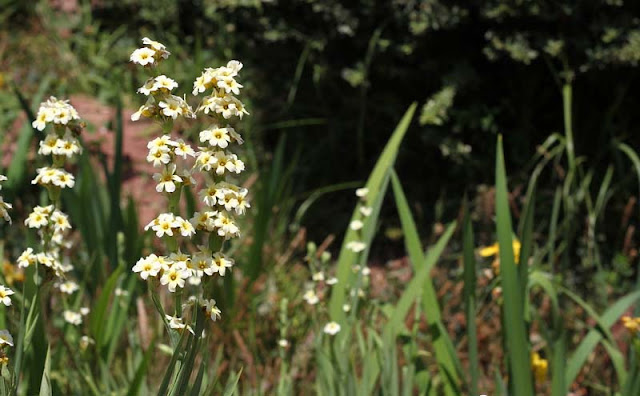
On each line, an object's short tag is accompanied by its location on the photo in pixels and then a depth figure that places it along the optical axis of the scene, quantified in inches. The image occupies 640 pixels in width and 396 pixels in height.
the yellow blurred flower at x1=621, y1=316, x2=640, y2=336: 67.6
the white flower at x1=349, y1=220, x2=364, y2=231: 70.4
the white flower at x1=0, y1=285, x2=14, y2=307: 55.0
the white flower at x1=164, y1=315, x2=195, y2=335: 54.9
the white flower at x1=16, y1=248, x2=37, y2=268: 59.3
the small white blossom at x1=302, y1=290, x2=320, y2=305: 68.8
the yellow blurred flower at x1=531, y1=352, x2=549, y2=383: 76.7
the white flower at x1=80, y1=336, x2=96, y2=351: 69.6
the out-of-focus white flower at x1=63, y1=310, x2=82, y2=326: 68.9
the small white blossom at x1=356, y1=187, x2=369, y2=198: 70.6
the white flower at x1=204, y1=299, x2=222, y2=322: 54.4
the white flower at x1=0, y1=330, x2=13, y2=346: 54.5
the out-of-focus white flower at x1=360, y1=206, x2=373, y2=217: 70.8
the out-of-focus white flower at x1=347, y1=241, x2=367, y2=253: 70.1
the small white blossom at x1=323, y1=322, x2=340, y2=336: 68.6
